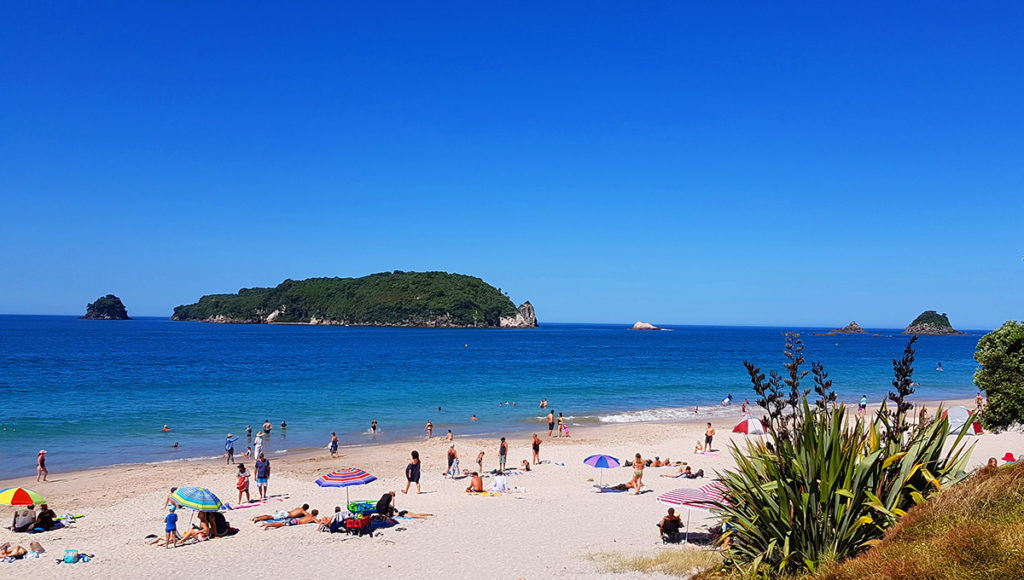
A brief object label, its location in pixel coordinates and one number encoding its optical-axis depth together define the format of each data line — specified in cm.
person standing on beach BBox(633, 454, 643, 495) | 1898
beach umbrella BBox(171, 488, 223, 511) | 1440
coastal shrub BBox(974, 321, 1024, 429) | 1822
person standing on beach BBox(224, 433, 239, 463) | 2444
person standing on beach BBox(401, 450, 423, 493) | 1902
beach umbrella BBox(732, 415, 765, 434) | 2559
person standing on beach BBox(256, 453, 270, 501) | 1848
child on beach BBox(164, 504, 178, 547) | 1413
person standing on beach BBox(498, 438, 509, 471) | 2227
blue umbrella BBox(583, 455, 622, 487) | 1909
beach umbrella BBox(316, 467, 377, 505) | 1600
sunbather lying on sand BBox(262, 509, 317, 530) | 1566
